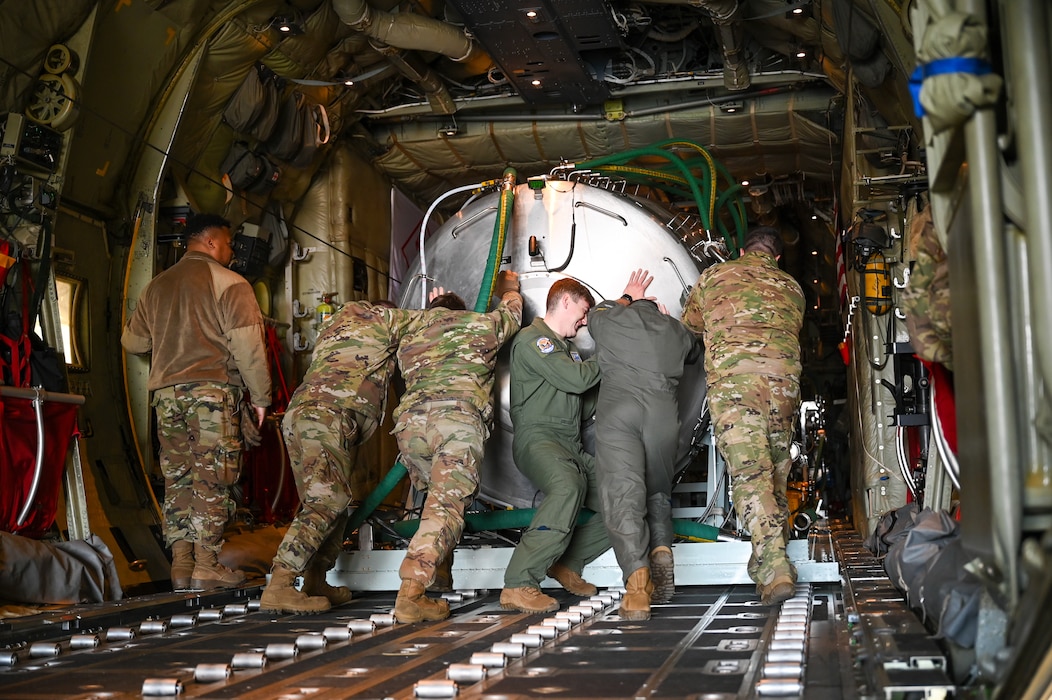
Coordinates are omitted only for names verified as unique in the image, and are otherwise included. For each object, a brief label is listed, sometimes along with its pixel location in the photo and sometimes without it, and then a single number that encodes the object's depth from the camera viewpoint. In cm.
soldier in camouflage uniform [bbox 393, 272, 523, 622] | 429
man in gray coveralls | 459
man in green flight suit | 490
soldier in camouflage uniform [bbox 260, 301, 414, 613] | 447
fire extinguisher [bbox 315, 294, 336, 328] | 735
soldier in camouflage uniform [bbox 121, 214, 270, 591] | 517
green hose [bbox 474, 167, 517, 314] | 557
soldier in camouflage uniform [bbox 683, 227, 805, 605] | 459
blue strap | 193
